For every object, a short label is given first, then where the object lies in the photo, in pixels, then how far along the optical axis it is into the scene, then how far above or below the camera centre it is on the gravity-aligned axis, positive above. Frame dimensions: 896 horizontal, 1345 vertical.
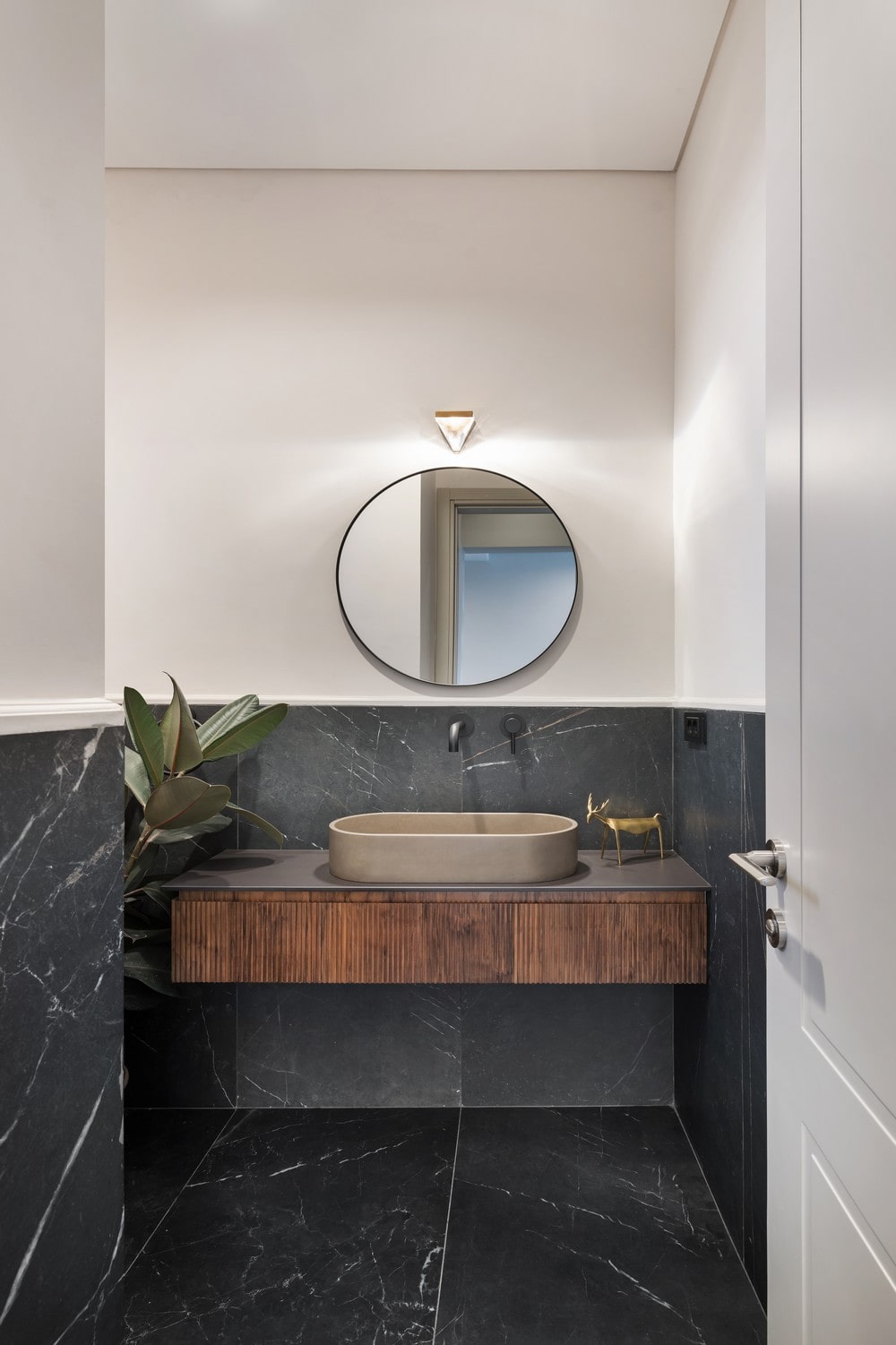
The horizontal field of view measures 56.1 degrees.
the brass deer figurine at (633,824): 2.33 -0.43
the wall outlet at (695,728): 2.20 -0.16
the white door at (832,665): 0.85 +0.01
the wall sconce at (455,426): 2.57 +0.75
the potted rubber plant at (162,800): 2.10 -0.33
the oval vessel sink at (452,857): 2.15 -0.48
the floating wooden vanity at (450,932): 2.11 -0.66
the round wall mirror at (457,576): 2.59 +0.29
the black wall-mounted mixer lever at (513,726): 2.55 -0.17
